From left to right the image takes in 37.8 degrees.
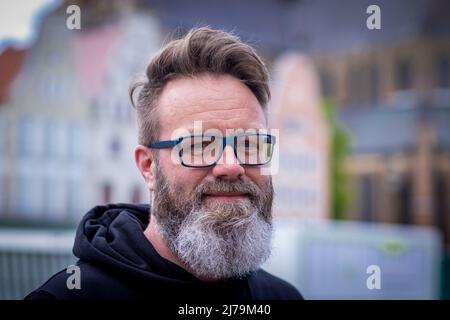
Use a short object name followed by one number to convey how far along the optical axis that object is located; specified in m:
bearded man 1.63
